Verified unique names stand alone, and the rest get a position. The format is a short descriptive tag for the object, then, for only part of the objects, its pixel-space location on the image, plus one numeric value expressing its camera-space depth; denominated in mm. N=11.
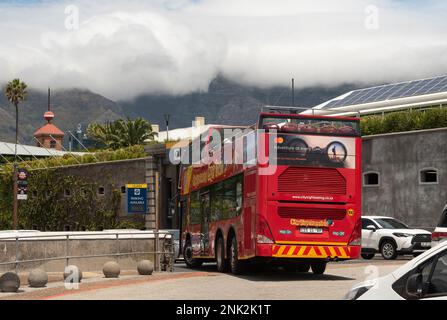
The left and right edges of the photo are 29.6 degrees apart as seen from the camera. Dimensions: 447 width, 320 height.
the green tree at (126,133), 91000
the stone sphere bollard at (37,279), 19762
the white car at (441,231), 20109
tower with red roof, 165125
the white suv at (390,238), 31828
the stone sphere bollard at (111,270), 22719
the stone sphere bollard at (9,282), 18219
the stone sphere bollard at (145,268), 23544
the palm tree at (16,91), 90500
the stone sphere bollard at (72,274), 20375
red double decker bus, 20984
